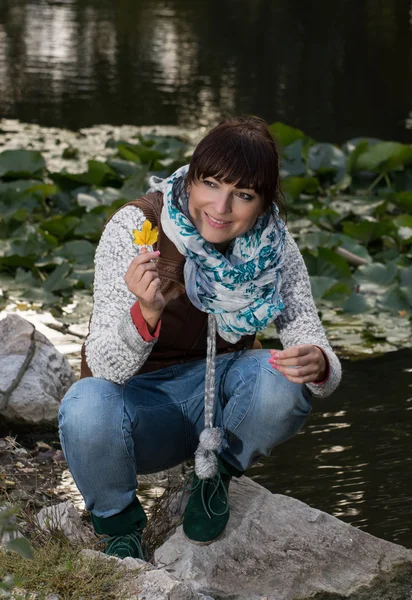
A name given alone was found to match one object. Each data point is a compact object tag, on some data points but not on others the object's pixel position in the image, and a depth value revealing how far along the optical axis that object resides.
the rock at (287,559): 4.07
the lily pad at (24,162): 10.14
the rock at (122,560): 3.78
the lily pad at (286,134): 10.82
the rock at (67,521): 4.19
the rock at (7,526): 3.11
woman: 3.88
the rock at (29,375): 5.70
